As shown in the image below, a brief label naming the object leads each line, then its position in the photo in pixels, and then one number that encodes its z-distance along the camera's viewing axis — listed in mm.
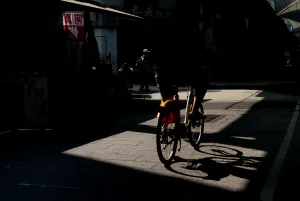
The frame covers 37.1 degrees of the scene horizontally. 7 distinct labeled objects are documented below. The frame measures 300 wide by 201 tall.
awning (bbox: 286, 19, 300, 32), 68081
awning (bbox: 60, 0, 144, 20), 11617
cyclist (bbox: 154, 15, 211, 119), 6301
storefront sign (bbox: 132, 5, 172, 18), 28770
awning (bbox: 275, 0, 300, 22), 60906
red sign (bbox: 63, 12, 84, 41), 13797
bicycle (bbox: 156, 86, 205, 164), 5934
